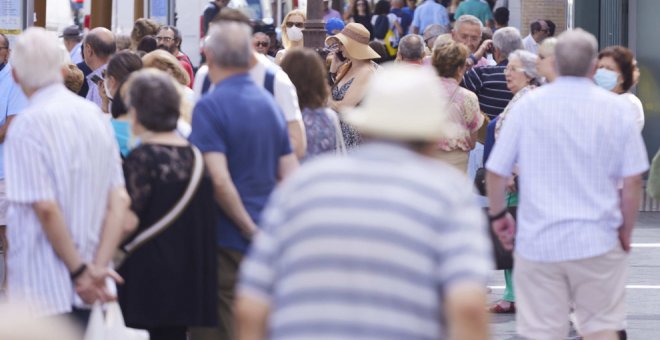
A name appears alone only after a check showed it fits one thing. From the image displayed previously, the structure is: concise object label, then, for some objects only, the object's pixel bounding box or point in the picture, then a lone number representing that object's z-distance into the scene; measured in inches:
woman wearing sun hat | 875.4
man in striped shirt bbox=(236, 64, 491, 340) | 323.3
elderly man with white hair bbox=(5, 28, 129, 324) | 485.4
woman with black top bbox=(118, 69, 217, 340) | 534.9
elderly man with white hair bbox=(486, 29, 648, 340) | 563.5
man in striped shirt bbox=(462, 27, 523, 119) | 919.7
